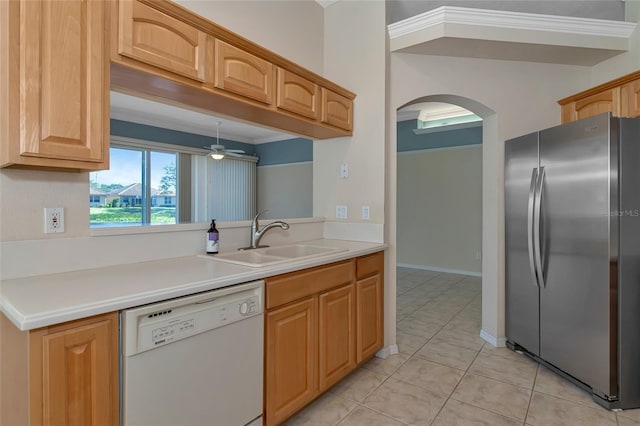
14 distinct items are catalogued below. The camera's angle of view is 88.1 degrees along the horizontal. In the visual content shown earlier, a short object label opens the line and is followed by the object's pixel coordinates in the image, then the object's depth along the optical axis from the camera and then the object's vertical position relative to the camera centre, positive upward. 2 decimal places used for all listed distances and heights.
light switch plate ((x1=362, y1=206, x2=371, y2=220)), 2.77 +0.01
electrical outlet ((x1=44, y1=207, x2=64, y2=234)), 1.45 -0.03
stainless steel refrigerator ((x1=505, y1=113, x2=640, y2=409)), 2.02 -0.27
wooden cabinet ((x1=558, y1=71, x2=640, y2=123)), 2.41 +0.89
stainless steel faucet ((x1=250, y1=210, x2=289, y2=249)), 2.31 -0.13
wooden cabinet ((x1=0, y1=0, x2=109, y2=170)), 1.16 +0.48
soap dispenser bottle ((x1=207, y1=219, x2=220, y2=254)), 2.02 -0.18
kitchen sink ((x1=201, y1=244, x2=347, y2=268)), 1.94 -0.27
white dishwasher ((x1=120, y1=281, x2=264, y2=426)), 1.19 -0.60
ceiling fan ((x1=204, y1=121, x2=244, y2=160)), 5.30 +1.01
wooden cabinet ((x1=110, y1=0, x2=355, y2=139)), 1.45 +0.76
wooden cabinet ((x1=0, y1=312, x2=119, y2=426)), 1.00 -0.53
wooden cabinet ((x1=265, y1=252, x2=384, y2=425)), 1.71 -0.71
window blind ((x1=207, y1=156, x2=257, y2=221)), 6.66 +0.53
